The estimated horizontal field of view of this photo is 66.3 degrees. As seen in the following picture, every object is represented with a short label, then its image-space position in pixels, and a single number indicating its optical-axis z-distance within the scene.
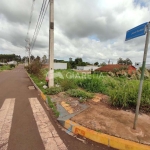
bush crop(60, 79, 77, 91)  6.53
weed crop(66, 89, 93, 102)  4.99
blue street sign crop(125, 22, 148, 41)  2.42
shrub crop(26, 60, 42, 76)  15.03
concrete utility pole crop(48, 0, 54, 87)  6.75
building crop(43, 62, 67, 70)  58.33
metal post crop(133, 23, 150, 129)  2.48
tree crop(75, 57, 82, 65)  73.91
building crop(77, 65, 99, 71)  64.19
